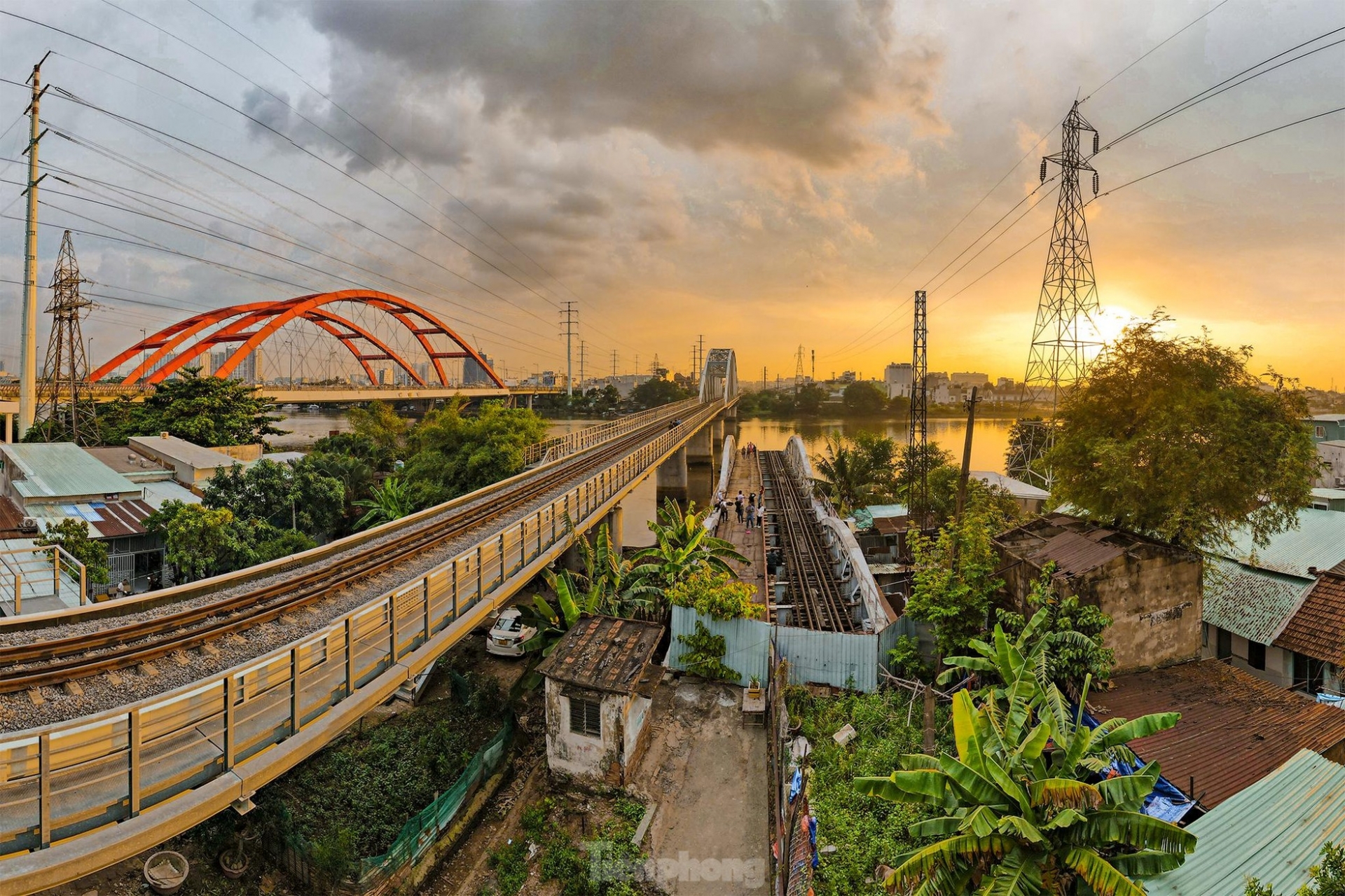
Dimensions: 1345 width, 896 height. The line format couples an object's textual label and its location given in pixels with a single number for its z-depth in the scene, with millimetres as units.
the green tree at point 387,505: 22781
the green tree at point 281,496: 18938
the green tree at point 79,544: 13844
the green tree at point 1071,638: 8914
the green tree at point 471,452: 26250
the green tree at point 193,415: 30984
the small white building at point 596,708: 9219
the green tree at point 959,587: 10805
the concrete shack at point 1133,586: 9773
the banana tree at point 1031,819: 5051
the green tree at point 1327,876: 4660
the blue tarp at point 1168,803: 6867
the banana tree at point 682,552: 14344
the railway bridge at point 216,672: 4648
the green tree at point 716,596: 11852
